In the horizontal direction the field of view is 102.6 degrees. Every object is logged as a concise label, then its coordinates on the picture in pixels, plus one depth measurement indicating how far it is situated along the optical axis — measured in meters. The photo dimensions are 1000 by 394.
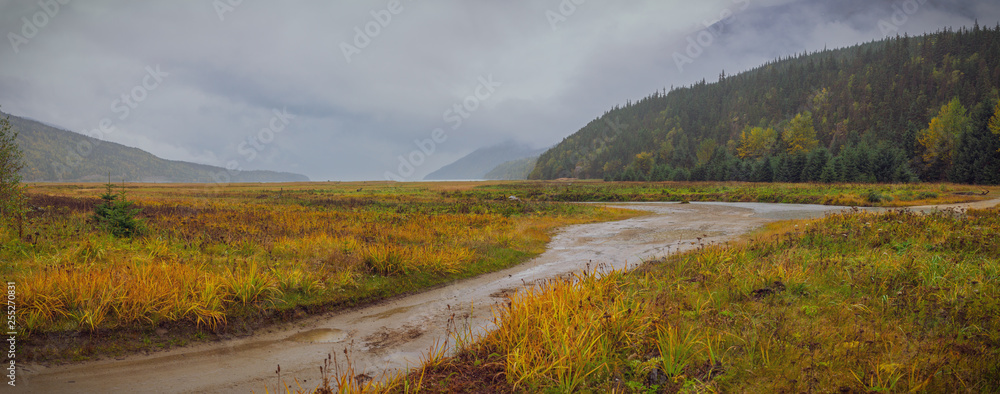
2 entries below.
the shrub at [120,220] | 13.35
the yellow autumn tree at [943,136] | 73.44
